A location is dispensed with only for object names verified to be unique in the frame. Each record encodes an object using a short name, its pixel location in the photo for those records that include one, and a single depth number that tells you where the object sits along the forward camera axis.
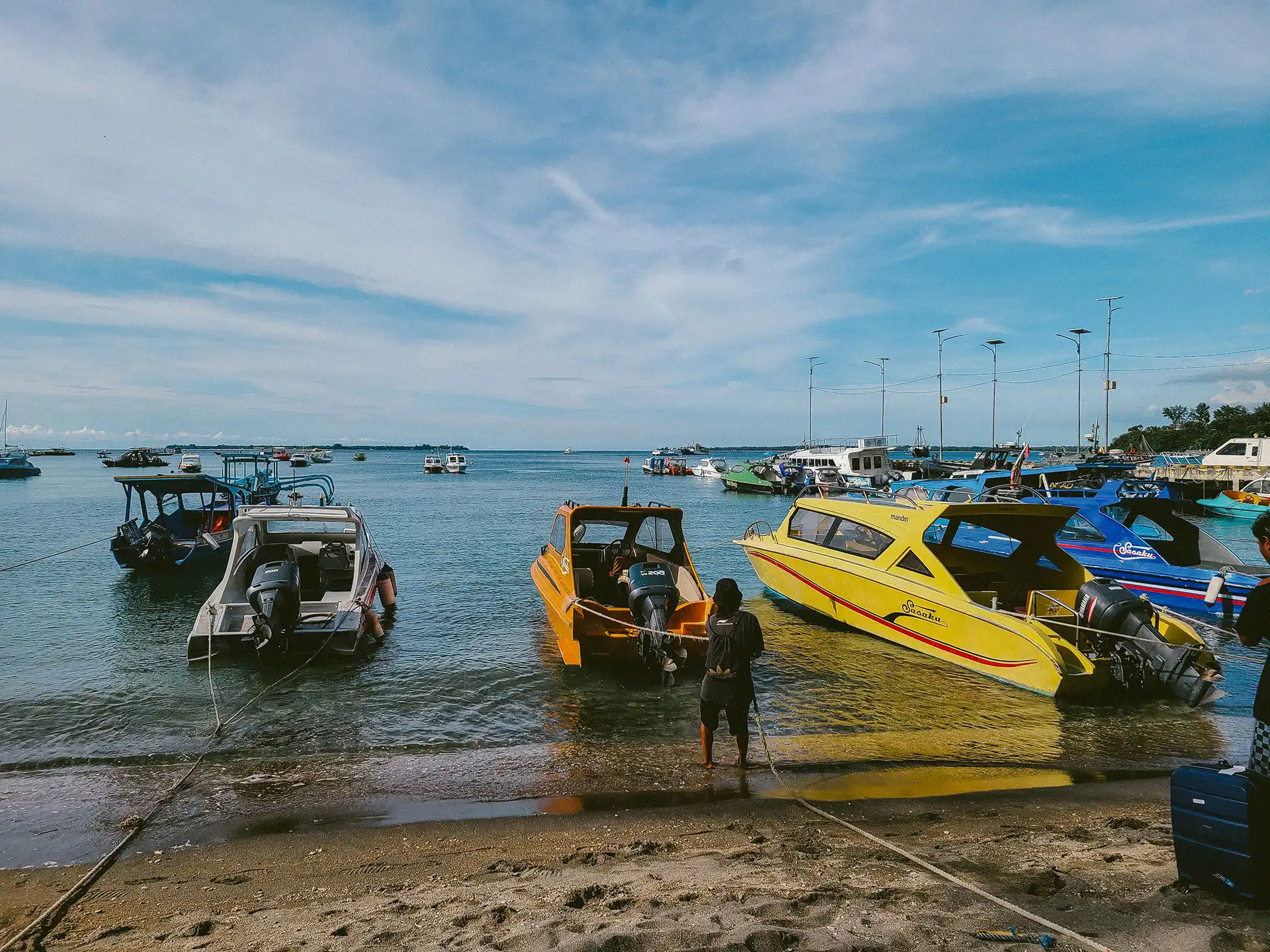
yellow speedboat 9.07
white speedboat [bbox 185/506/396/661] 10.75
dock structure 42.09
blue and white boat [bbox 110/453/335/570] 20.20
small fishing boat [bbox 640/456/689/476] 88.88
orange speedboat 9.93
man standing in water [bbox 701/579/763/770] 6.54
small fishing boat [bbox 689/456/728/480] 80.31
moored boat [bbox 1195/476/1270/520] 34.38
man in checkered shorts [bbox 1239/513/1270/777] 4.28
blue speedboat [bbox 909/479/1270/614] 13.47
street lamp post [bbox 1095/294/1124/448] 59.44
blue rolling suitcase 4.02
